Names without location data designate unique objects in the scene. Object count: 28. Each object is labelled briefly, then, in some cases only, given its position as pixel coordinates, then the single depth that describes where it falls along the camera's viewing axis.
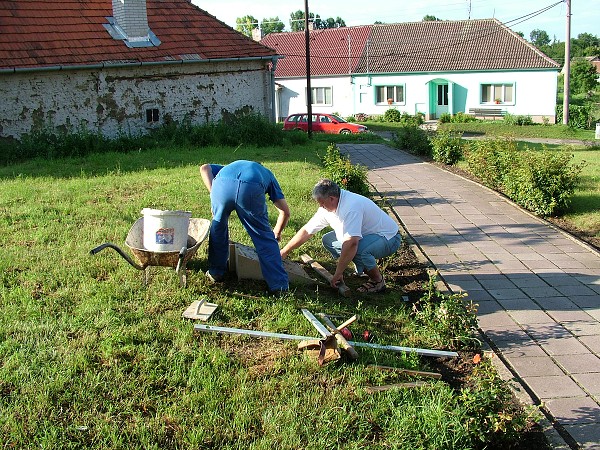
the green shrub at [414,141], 20.05
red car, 32.22
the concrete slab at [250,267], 6.43
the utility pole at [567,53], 34.38
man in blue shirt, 6.00
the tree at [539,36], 124.44
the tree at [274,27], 72.36
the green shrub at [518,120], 38.44
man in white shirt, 6.28
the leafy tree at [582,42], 87.59
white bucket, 6.05
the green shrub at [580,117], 38.01
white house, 40.03
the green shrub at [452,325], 5.51
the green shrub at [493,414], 4.17
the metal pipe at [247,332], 5.22
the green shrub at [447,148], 17.42
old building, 16.52
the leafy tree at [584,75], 49.79
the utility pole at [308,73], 27.15
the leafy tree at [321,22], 79.14
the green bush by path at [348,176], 11.01
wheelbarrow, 5.86
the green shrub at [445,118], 39.41
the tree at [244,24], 59.72
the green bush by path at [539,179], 11.02
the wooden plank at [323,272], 6.55
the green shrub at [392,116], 41.15
